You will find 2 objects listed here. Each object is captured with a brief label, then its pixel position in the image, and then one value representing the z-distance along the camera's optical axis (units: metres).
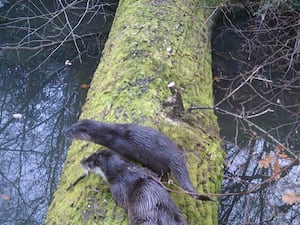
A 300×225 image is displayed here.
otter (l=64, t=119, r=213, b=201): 2.46
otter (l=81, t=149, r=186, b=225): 2.14
